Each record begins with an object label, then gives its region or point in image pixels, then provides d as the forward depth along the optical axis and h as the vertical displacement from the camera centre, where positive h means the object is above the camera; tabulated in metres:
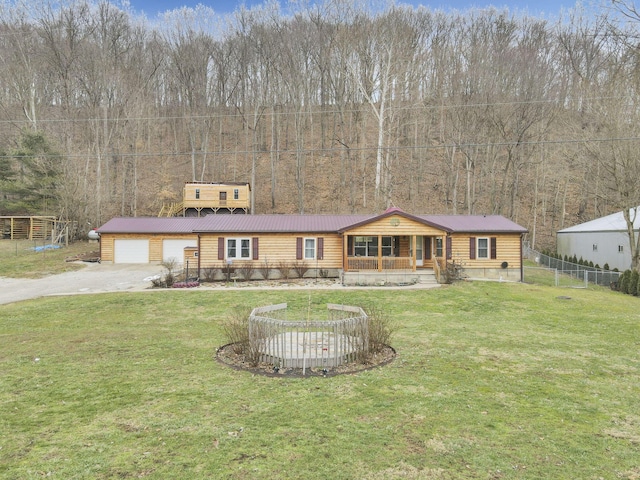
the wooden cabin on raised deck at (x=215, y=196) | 36.34 +5.63
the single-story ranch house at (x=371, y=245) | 20.58 +0.39
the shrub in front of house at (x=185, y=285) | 18.83 -1.58
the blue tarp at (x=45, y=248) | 28.15 +0.54
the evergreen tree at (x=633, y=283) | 19.09 -1.74
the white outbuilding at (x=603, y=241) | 24.08 +0.63
